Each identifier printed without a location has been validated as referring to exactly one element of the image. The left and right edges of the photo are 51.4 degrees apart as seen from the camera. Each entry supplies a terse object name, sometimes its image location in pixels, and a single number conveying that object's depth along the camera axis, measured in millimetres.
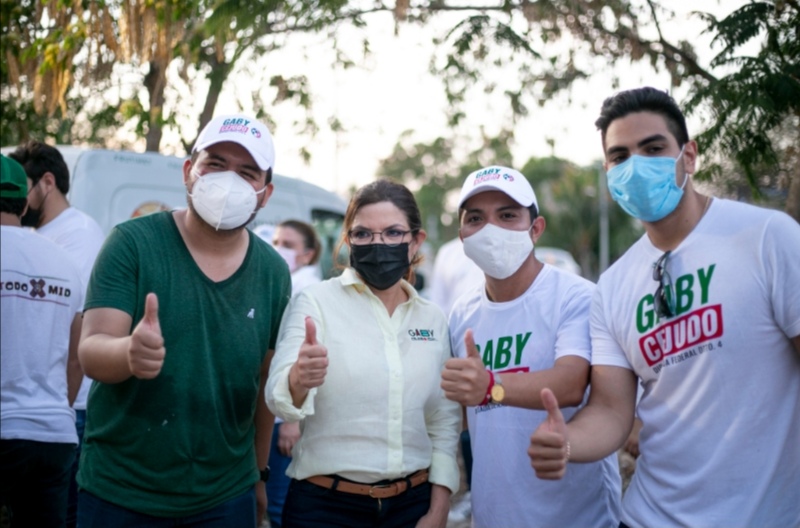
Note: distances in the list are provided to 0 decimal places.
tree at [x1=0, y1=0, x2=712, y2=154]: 5535
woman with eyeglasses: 2959
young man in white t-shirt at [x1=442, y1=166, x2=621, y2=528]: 3035
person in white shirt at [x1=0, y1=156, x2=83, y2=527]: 3404
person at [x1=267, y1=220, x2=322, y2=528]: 5043
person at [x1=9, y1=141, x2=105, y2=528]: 4504
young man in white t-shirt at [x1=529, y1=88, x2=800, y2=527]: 2580
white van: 6438
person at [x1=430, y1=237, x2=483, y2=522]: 6514
